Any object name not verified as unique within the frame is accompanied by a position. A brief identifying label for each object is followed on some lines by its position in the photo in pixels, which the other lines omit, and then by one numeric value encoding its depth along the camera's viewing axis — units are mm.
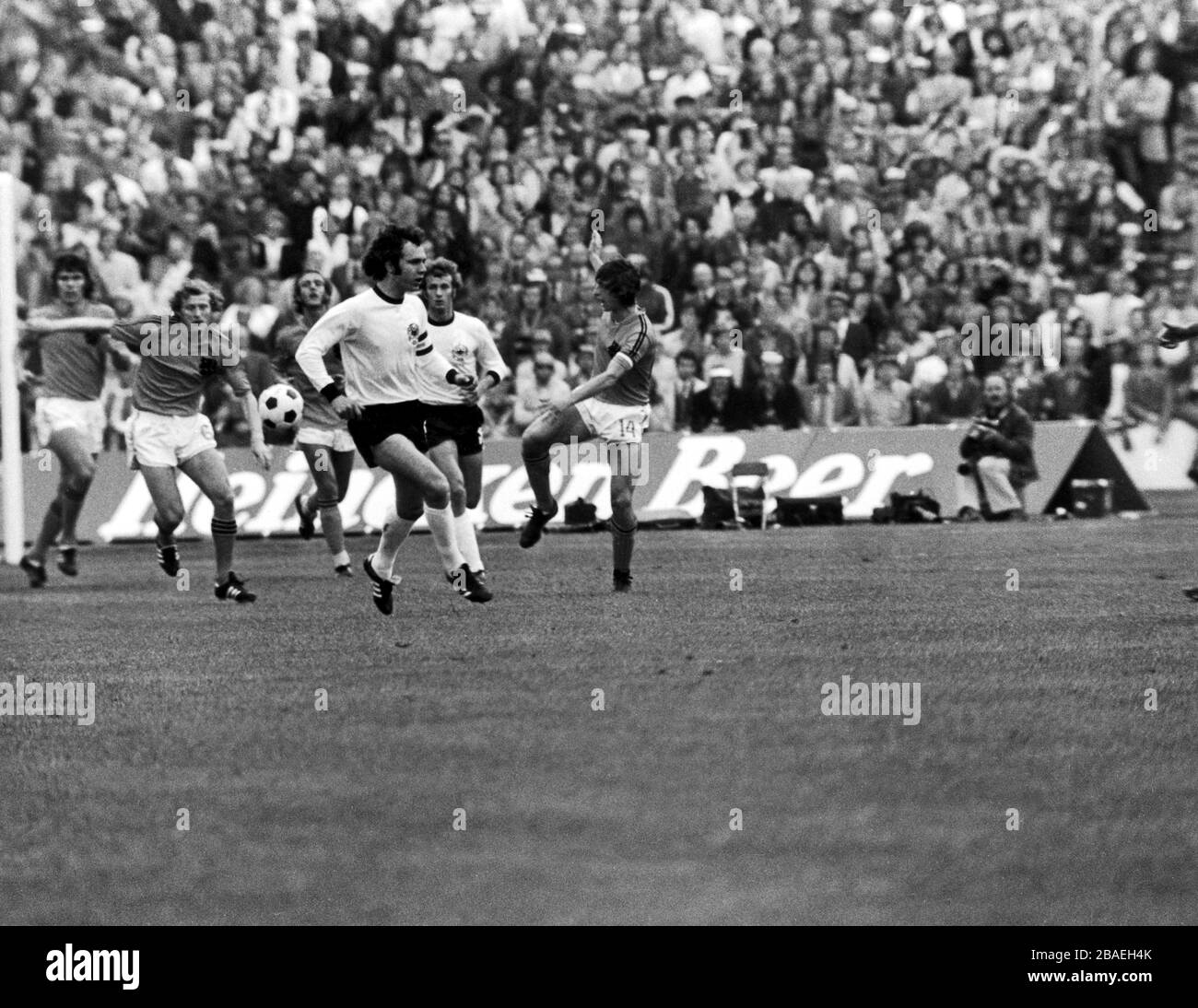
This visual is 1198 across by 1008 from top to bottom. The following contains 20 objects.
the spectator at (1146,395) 26328
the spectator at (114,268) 26969
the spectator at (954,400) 25906
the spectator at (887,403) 26047
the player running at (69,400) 18812
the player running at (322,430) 19109
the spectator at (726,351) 25812
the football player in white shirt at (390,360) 14602
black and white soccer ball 19000
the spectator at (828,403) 26031
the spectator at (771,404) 25516
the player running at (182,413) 17031
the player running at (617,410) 16672
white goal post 20953
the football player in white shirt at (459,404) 15547
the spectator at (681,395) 25578
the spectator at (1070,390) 26484
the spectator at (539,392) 25703
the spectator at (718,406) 25406
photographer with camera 24453
